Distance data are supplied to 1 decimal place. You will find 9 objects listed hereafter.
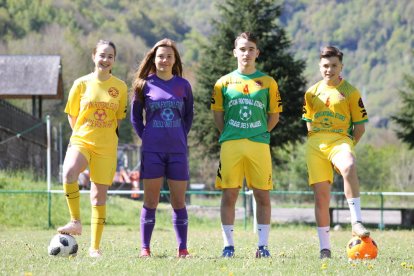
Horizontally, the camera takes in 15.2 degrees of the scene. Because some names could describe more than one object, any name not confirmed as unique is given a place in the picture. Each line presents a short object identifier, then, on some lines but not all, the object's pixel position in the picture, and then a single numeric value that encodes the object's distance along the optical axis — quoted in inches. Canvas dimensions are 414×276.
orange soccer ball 617.4
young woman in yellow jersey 639.7
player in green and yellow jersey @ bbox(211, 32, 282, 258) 651.1
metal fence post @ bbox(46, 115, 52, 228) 1549.3
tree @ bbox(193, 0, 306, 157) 2082.0
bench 1870.6
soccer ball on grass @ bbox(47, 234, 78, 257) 626.5
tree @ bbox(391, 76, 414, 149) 2166.6
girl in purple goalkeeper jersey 638.5
